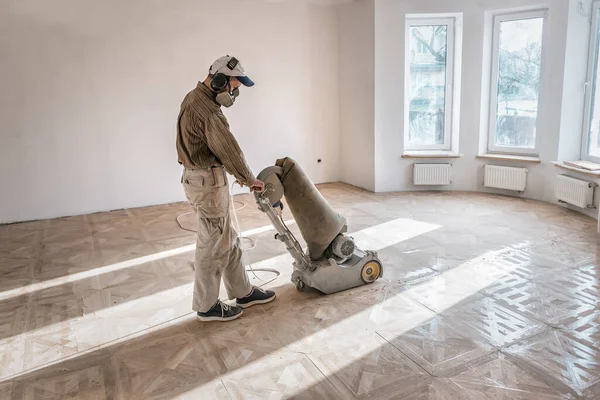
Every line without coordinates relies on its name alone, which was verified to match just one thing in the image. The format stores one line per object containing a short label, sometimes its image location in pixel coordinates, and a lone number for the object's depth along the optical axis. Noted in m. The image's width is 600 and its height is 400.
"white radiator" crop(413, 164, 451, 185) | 6.33
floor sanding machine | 3.19
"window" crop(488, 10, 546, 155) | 5.76
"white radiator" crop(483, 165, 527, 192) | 5.88
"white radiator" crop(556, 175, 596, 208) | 5.01
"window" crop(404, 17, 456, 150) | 6.29
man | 2.79
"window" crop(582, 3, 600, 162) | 5.21
